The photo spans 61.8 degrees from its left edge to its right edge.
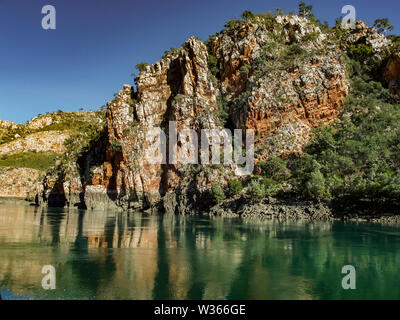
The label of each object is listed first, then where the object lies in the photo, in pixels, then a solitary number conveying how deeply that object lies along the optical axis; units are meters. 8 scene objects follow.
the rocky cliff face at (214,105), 77.94
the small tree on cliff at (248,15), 95.20
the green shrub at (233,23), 94.80
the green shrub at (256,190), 61.42
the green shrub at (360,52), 92.38
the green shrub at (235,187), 66.50
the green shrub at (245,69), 85.72
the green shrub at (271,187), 62.19
